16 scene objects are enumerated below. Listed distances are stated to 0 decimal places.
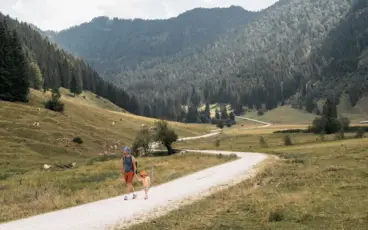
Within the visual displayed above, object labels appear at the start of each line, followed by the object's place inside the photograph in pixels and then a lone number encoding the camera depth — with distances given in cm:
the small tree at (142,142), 8250
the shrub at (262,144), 9049
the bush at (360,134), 8904
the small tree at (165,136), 8669
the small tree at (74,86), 17688
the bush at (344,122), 13016
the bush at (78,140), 7326
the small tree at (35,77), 13612
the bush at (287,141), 8809
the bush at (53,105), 10212
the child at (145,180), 2288
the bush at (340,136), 9034
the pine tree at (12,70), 9350
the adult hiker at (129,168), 2338
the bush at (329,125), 11762
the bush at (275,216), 1650
